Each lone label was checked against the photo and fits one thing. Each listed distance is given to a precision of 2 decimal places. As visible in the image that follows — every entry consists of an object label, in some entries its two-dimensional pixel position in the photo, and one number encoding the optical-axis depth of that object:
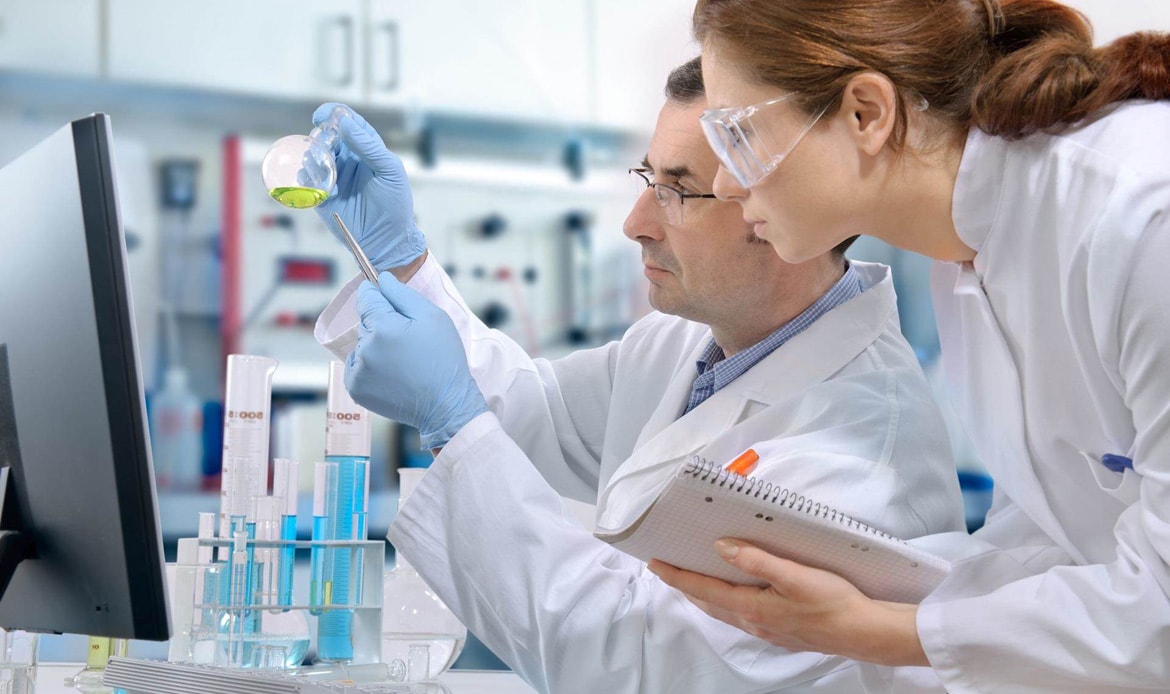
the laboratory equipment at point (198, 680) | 0.87
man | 1.16
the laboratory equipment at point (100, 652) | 1.24
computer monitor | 0.81
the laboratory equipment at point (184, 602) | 1.26
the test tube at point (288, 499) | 1.30
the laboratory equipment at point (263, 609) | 1.25
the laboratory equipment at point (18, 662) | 1.09
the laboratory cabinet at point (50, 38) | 2.68
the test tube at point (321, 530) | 1.29
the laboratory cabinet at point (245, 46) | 2.74
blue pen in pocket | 1.00
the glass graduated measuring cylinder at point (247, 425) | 1.30
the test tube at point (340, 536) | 1.33
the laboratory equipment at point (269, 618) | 1.27
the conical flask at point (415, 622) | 1.45
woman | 0.91
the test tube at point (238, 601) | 1.25
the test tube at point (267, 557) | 1.27
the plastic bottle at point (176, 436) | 2.63
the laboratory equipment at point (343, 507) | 1.31
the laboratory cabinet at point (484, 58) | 2.87
